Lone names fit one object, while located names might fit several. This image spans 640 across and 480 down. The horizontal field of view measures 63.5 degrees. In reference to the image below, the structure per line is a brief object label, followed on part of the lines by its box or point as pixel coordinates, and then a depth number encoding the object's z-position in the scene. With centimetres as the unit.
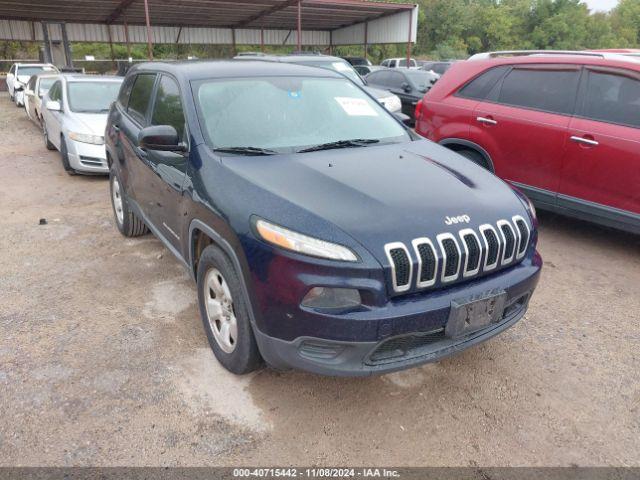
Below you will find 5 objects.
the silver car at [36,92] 1168
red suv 449
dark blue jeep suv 233
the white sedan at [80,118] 735
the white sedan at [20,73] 1798
